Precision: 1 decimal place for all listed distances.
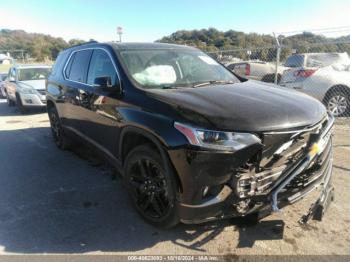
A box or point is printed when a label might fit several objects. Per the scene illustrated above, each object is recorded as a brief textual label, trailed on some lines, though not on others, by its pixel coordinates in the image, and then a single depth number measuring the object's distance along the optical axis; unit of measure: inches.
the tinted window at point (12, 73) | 484.7
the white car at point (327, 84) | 322.0
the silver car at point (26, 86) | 419.2
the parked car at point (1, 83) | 648.9
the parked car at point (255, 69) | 575.5
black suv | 104.9
